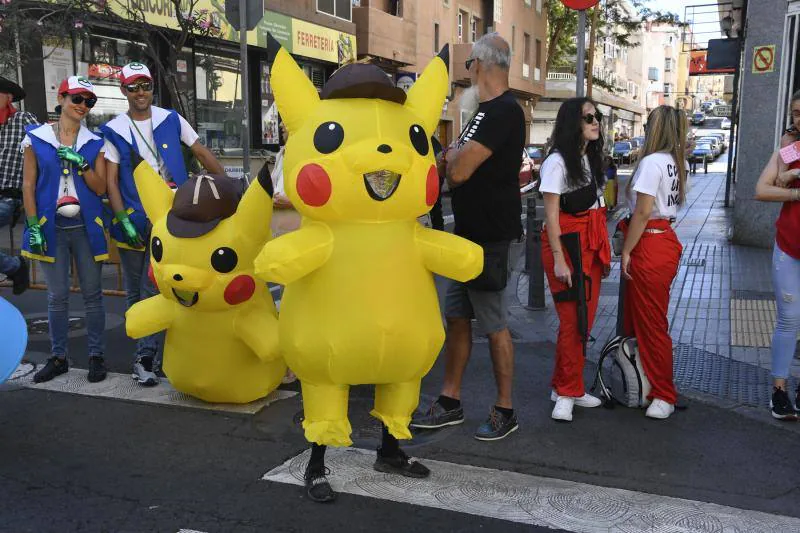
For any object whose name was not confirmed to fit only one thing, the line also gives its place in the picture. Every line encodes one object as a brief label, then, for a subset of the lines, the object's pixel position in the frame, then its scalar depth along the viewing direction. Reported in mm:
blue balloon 3764
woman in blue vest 4871
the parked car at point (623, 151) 39375
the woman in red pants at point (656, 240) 4438
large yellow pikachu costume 3084
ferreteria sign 15008
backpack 4652
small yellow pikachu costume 4148
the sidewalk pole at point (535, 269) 7477
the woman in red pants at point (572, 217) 4379
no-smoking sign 10336
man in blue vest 4938
